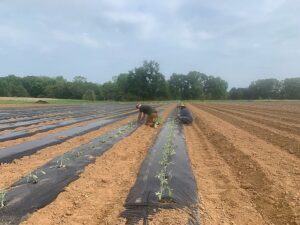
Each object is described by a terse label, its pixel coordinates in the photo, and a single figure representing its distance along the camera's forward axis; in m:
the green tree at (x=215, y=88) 69.51
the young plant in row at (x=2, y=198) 3.01
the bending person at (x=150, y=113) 10.19
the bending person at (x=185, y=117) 11.71
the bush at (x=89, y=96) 46.39
